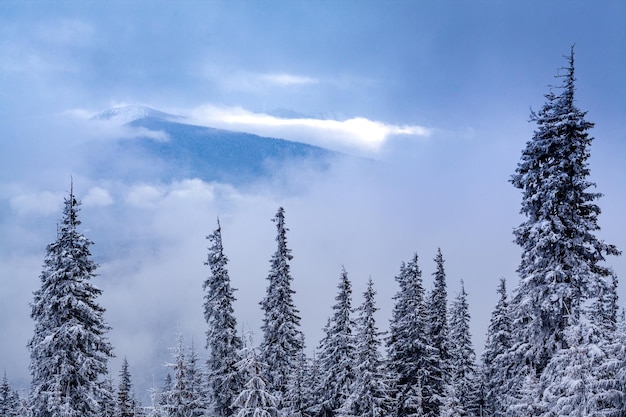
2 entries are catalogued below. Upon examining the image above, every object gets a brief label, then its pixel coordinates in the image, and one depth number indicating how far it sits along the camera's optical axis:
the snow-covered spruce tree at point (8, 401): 59.35
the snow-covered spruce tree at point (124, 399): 54.97
